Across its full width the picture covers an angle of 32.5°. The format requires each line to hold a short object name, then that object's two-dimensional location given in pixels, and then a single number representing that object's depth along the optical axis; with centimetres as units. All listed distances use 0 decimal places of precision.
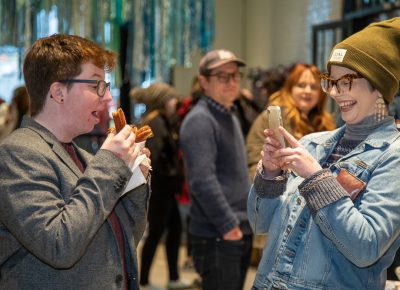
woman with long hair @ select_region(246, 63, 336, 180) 369
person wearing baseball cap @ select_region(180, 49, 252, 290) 336
